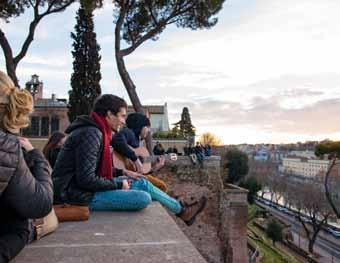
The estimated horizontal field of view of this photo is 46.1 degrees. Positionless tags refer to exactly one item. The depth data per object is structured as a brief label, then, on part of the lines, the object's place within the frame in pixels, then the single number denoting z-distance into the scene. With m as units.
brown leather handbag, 2.63
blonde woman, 1.55
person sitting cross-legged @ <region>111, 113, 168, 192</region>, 4.20
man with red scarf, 2.80
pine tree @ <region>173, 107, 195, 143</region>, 37.66
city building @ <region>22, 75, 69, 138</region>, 24.84
